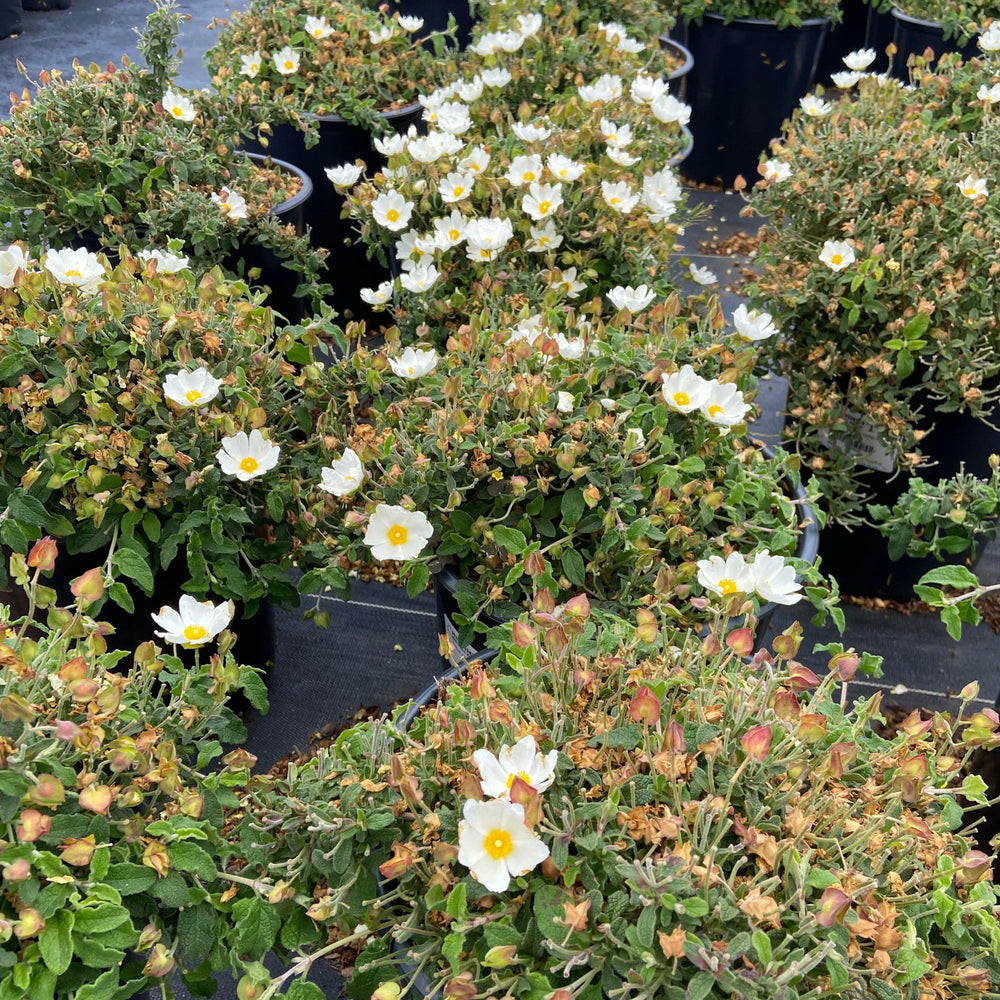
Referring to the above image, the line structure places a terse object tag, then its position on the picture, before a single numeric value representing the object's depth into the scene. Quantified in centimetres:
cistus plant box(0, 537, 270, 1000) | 85
